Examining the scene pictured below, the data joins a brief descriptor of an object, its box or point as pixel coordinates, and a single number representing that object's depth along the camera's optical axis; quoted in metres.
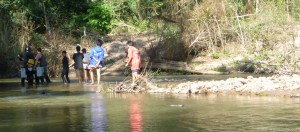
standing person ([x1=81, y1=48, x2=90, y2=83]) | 25.79
